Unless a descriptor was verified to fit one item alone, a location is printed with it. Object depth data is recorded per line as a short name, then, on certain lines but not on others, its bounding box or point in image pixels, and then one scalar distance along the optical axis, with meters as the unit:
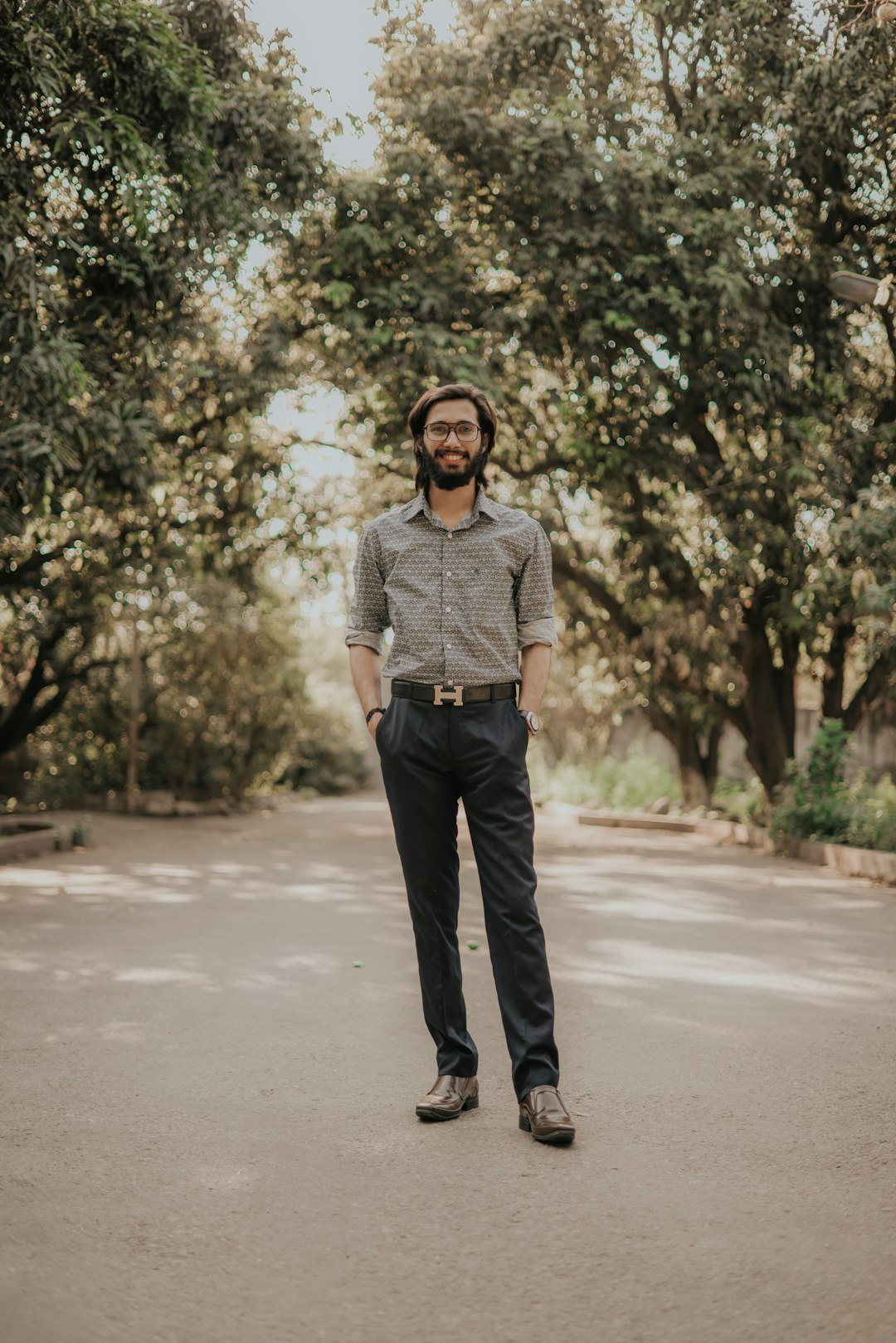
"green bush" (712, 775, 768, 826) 17.88
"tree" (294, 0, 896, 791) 12.85
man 3.80
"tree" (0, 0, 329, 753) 9.69
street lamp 11.34
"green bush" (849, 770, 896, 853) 12.54
